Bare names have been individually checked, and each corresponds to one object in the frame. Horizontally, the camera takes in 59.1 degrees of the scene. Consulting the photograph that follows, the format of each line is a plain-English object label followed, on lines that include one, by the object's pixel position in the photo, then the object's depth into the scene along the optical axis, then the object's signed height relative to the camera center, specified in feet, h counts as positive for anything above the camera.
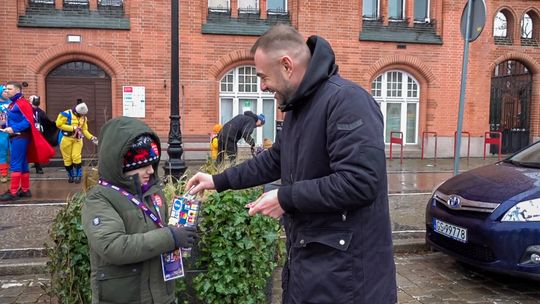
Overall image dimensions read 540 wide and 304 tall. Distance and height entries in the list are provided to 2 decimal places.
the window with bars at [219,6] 50.78 +11.14
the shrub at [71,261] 11.40 -3.67
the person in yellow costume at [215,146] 26.04 -2.01
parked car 14.62 -3.46
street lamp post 26.81 +0.67
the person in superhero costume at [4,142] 28.89 -2.17
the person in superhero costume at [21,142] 27.63 -2.02
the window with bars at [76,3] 46.73 +10.40
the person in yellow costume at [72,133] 33.21 -1.72
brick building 46.37 +5.55
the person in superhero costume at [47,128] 30.14 -1.25
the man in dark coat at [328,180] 6.24 -0.92
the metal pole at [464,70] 21.47 +1.95
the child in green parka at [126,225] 7.91 -1.98
